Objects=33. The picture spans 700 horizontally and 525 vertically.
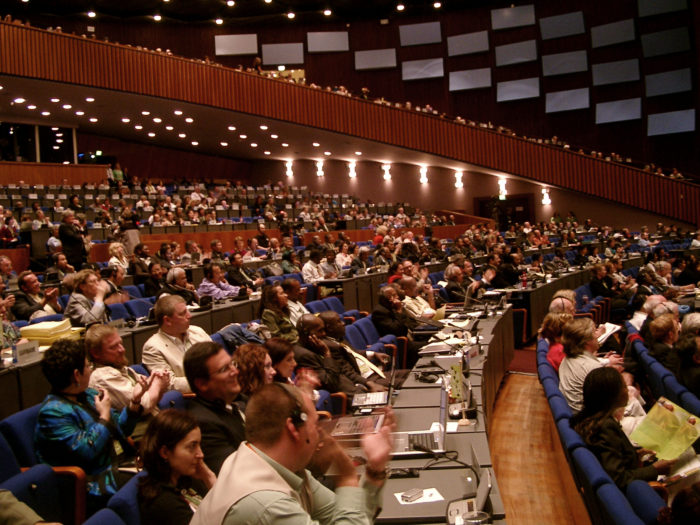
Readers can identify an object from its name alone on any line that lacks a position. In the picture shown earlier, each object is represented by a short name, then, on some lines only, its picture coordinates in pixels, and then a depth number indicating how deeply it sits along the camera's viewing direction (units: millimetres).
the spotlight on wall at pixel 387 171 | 22750
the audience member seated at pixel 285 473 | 1360
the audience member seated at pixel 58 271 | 7703
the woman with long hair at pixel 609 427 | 2900
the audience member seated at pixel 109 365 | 3072
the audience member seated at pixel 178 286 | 6918
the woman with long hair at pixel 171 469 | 2008
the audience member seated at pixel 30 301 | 5699
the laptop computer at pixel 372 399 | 3457
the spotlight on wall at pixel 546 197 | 20264
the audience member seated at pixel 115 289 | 6027
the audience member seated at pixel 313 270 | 9345
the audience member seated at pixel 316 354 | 4184
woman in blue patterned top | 2566
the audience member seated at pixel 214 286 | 7516
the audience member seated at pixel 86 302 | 5078
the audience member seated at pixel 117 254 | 8242
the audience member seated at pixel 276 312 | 5301
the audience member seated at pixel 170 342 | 3672
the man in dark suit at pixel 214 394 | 2459
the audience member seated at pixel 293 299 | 5797
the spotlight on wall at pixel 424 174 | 22328
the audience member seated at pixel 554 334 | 4617
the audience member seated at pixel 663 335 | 4637
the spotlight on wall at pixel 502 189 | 20903
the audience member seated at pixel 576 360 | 3930
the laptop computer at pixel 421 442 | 2727
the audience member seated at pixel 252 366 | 2934
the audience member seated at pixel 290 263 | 10070
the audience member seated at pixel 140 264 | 8148
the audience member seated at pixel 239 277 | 8516
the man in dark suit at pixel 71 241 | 8805
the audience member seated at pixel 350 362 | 4316
